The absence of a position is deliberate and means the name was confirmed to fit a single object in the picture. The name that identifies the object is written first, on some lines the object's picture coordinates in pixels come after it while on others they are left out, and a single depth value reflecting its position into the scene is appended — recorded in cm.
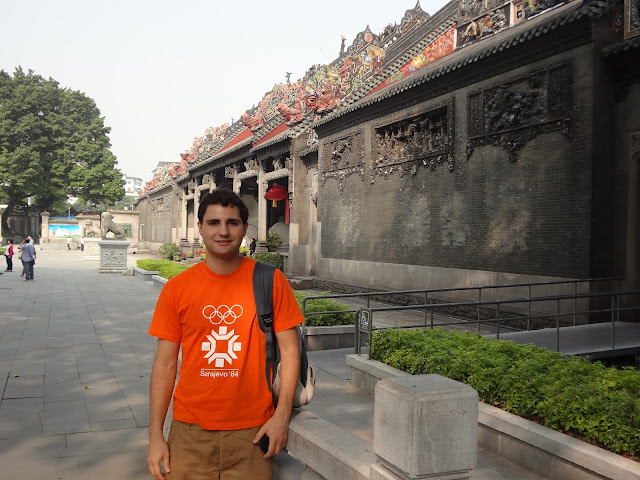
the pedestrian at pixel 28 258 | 1909
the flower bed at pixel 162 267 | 1770
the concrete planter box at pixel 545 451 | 329
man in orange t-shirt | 212
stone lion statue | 2547
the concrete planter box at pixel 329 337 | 822
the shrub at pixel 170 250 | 3250
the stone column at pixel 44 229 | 5434
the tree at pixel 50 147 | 4819
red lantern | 2177
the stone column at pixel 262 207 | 2220
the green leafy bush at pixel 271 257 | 1977
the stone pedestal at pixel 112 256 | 2427
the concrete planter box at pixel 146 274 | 2042
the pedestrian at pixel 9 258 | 2394
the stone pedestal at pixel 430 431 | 196
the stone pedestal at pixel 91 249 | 3617
